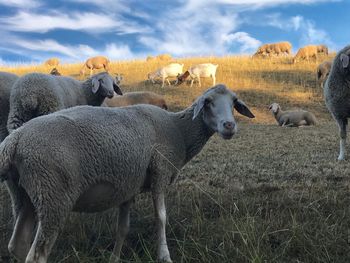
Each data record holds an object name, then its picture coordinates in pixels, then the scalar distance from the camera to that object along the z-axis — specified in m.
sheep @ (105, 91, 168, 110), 13.51
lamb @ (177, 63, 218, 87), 24.62
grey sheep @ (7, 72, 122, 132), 5.80
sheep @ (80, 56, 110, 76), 31.03
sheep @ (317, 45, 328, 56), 34.88
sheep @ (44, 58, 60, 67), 38.59
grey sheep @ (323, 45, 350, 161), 7.62
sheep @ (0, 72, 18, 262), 3.95
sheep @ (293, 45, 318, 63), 32.75
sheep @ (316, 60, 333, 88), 22.73
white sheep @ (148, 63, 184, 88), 25.72
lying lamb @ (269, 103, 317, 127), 15.66
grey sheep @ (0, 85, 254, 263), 2.99
